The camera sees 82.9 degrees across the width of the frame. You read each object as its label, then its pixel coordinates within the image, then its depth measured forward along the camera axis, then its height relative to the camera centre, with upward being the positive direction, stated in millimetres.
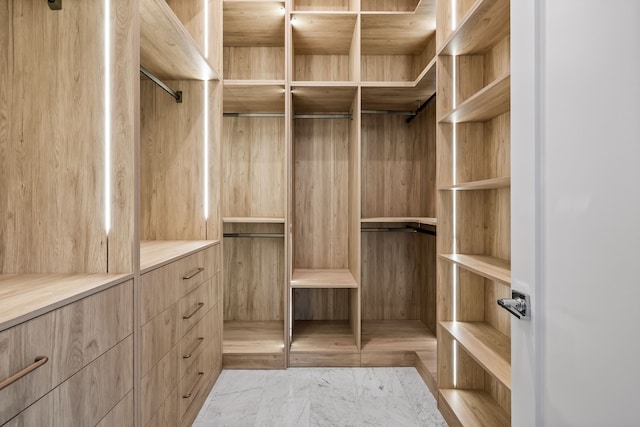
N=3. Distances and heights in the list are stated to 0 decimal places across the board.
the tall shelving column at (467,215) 1755 -24
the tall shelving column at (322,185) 2809 +216
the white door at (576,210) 646 +1
